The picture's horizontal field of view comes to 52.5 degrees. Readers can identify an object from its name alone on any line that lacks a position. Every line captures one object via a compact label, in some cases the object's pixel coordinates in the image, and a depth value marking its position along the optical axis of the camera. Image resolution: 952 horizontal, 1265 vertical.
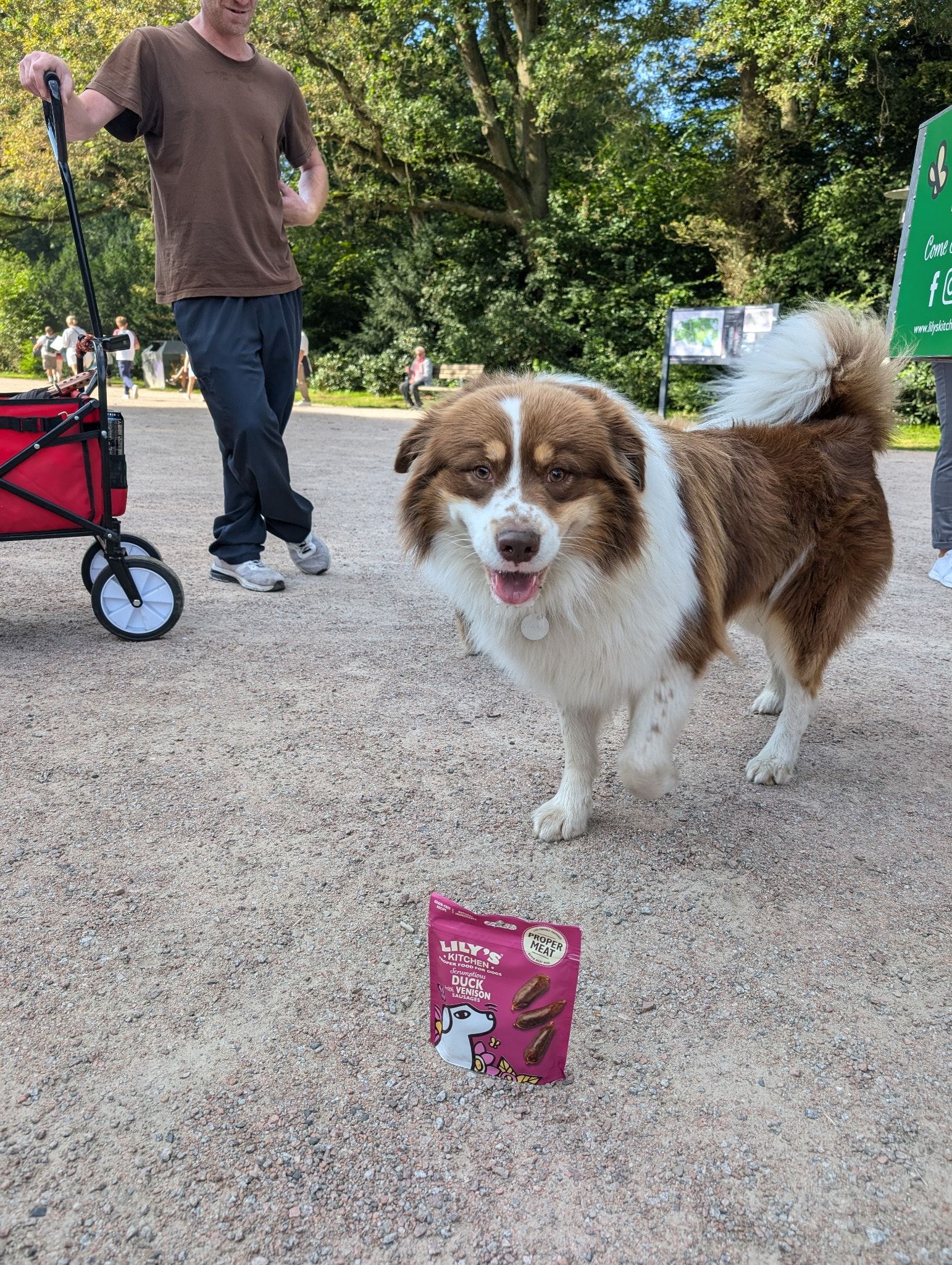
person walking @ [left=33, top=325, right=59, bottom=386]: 26.98
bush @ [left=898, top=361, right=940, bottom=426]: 16.91
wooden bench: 22.89
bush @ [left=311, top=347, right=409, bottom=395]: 25.52
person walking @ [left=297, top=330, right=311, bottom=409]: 22.06
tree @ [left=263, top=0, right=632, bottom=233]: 18.59
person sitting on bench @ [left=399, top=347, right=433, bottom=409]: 22.34
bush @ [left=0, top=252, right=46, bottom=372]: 39.25
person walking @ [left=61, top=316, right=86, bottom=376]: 21.17
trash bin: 32.44
